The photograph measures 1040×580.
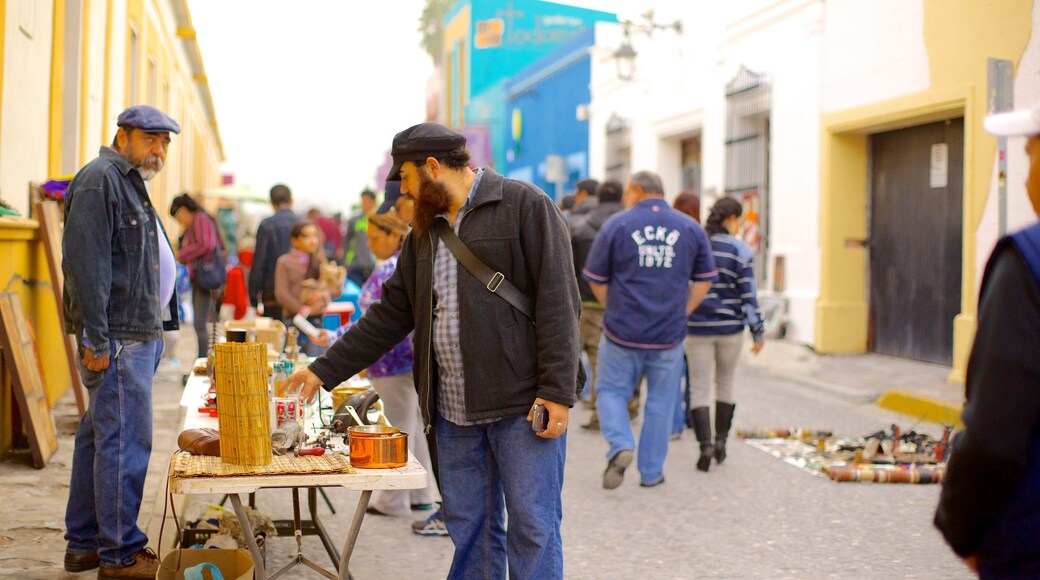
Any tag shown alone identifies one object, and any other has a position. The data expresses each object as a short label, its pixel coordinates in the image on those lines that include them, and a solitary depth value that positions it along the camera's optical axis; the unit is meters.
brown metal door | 11.88
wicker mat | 3.41
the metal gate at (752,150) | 15.56
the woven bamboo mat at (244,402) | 3.49
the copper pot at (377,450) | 3.62
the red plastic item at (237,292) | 10.07
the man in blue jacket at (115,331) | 4.37
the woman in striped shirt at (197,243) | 10.84
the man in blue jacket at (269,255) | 9.79
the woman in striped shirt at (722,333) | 7.41
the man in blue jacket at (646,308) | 6.62
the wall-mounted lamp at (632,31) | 18.06
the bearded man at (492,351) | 3.61
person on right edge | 1.88
